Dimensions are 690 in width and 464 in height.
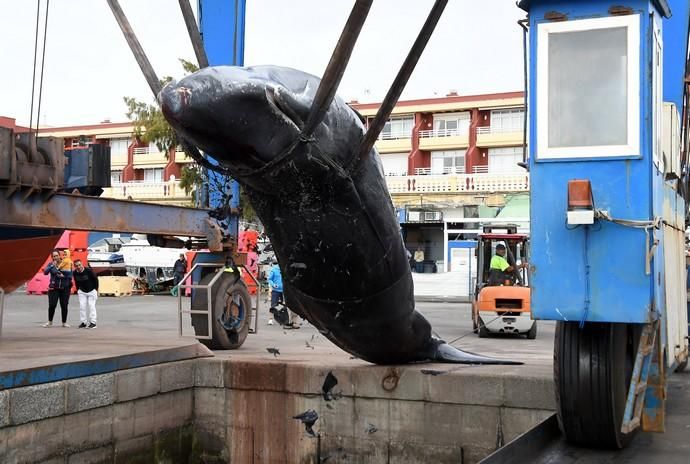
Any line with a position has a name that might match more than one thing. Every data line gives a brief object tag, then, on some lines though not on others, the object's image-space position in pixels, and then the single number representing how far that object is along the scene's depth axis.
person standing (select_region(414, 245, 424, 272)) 33.28
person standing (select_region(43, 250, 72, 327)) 14.54
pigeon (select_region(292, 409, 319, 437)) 7.65
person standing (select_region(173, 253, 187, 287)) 23.34
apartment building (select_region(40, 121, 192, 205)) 36.84
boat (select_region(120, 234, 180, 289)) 26.97
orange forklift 13.70
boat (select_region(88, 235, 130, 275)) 28.03
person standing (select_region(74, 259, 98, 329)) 14.21
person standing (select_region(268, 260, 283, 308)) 15.57
